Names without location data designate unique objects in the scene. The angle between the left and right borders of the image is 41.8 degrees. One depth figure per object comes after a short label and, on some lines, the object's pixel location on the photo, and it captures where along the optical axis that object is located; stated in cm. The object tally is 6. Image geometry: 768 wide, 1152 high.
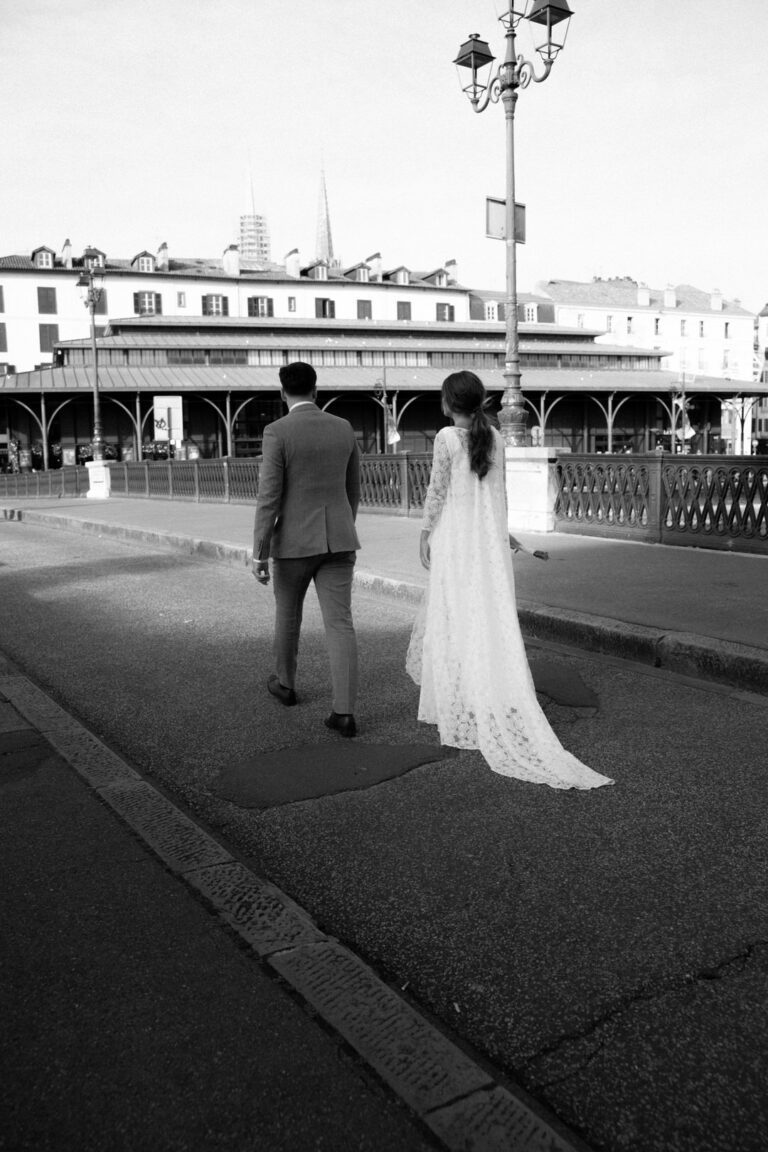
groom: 475
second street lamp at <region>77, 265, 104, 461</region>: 2933
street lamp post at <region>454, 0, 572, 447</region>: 1294
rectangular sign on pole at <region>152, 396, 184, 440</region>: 3269
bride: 448
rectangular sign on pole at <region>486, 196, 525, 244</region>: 1400
